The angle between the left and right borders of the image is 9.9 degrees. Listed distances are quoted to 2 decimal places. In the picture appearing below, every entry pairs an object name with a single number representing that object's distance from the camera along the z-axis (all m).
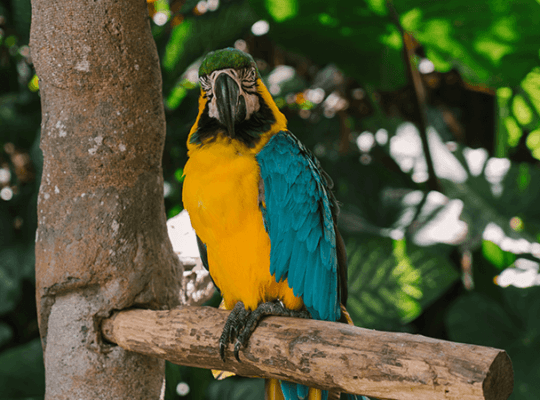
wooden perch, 3.88
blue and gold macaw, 4.06
